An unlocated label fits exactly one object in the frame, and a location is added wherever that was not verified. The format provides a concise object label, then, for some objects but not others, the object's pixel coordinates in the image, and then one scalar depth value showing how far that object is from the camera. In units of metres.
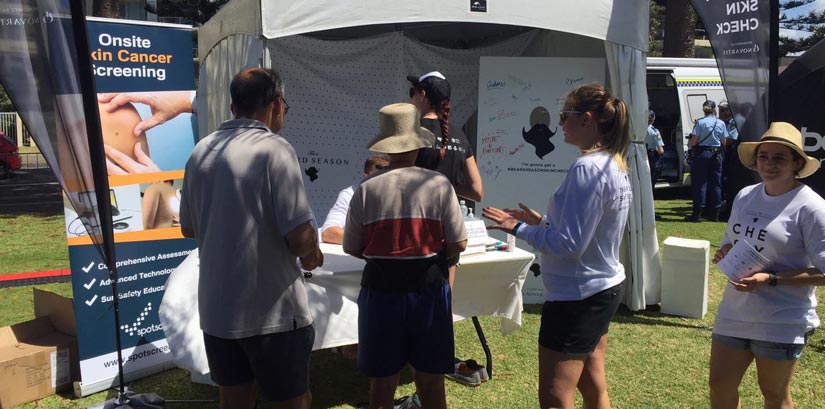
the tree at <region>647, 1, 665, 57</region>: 24.09
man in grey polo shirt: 2.07
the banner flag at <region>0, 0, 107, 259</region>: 2.45
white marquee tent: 4.16
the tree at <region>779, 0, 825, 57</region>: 21.47
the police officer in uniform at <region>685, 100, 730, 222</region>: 9.54
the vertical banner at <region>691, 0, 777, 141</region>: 3.63
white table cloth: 3.05
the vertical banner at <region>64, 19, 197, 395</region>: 3.63
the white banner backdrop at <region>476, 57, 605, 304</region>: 5.41
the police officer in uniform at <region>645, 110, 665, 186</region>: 10.55
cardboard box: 3.46
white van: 11.46
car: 17.36
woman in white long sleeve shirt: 2.16
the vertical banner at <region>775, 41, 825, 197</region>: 4.62
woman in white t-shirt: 2.36
